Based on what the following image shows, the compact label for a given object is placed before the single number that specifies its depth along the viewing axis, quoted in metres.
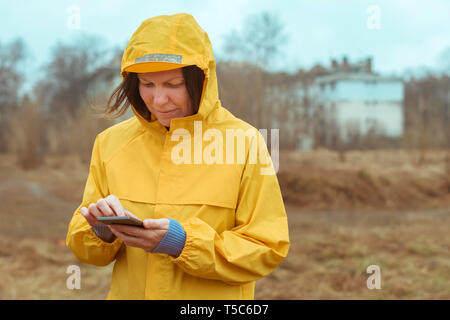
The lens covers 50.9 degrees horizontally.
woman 1.53
